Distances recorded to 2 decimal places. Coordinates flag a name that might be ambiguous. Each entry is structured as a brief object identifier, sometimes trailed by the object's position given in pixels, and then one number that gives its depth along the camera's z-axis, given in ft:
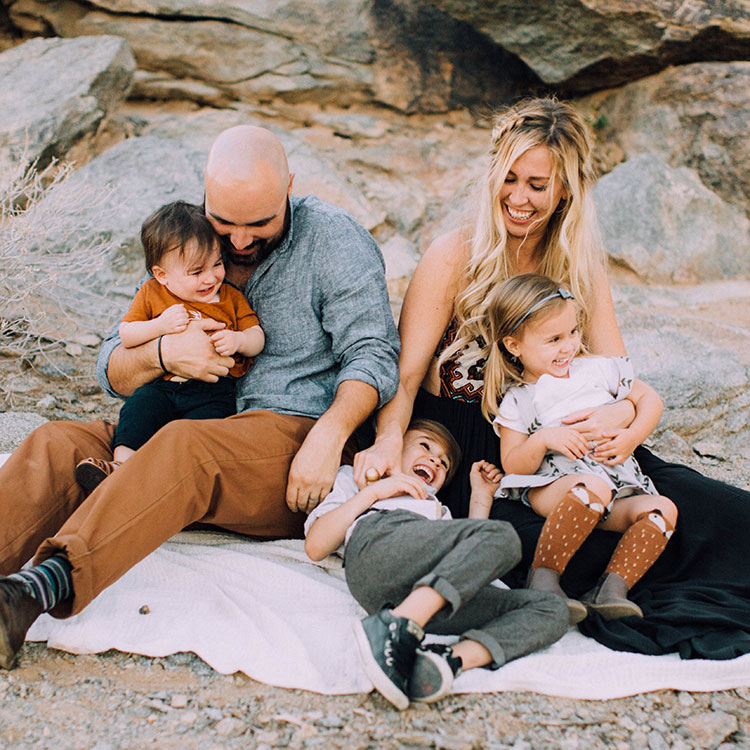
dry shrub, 14.06
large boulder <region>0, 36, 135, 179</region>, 18.33
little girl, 8.30
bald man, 7.29
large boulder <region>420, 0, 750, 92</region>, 20.02
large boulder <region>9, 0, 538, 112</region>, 21.62
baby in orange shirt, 9.16
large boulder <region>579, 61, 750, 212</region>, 20.92
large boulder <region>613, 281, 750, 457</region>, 14.47
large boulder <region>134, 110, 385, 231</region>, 20.83
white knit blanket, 7.10
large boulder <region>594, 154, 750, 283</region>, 19.86
